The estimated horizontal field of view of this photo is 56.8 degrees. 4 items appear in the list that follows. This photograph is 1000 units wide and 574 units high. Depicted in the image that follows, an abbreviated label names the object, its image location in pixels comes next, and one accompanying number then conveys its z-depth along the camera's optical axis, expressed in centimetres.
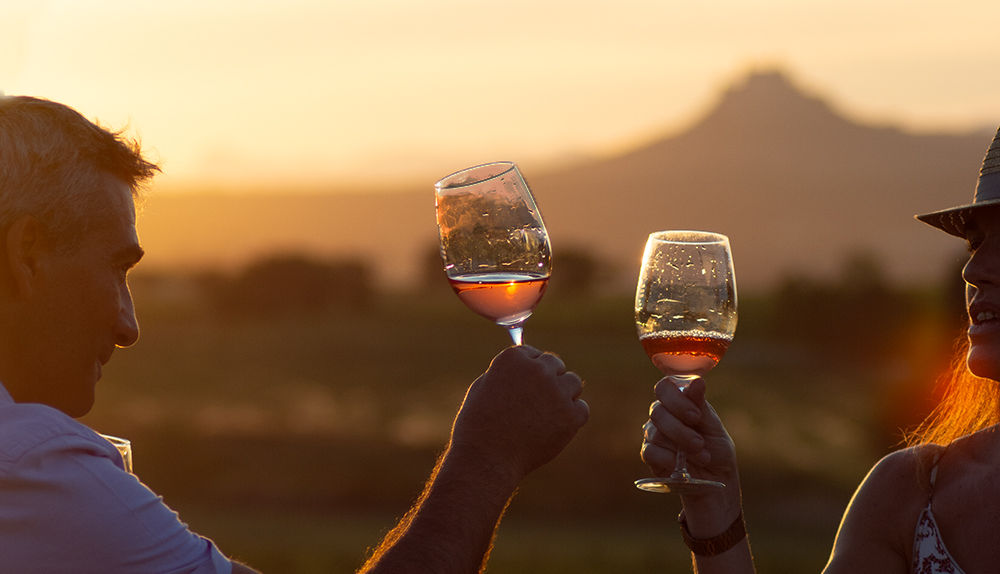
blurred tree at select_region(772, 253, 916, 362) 3572
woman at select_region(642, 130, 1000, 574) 274
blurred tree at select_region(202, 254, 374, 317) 3353
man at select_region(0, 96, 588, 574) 193
